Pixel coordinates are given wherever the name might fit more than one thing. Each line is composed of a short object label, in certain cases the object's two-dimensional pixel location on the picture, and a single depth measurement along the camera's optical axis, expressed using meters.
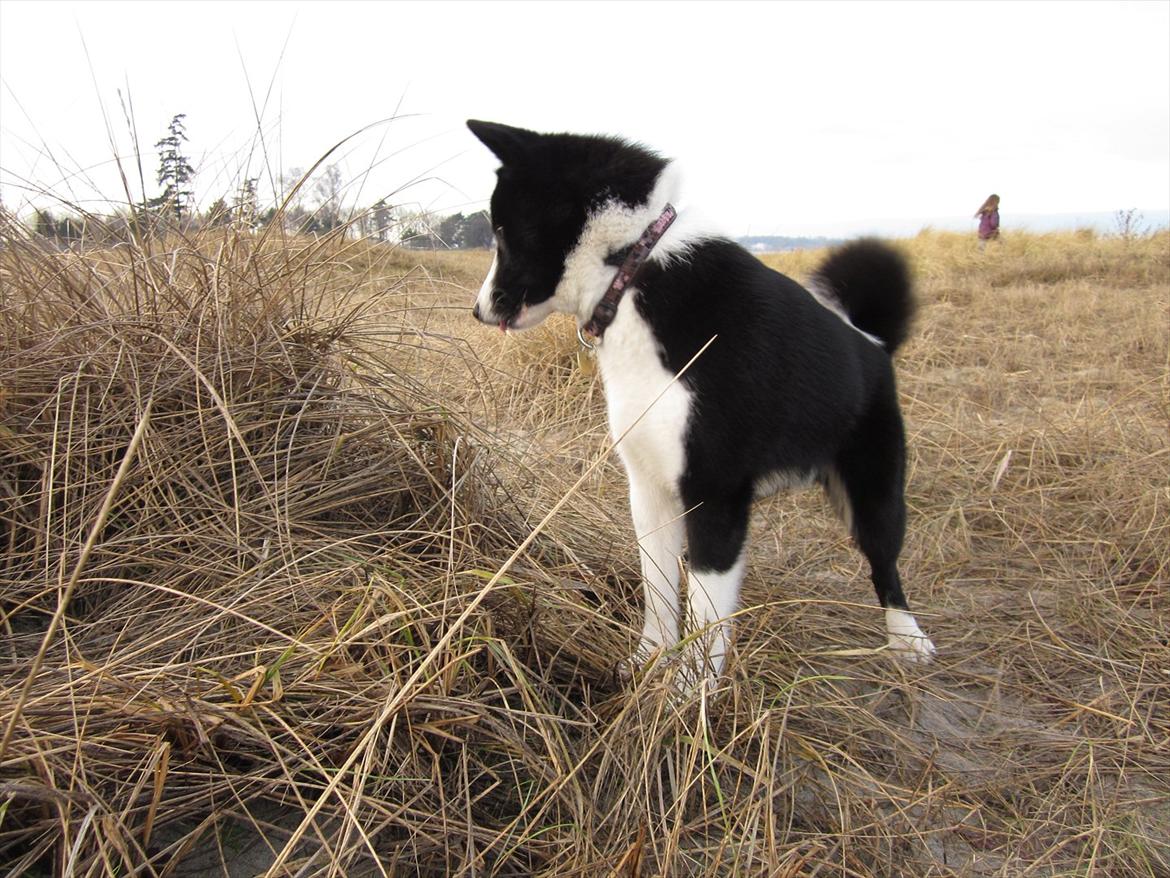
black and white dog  1.68
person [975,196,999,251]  11.96
